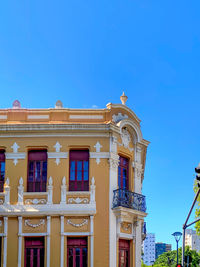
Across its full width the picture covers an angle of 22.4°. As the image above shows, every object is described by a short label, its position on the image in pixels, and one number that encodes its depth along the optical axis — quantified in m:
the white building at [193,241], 171.32
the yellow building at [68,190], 24.16
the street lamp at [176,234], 30.84
